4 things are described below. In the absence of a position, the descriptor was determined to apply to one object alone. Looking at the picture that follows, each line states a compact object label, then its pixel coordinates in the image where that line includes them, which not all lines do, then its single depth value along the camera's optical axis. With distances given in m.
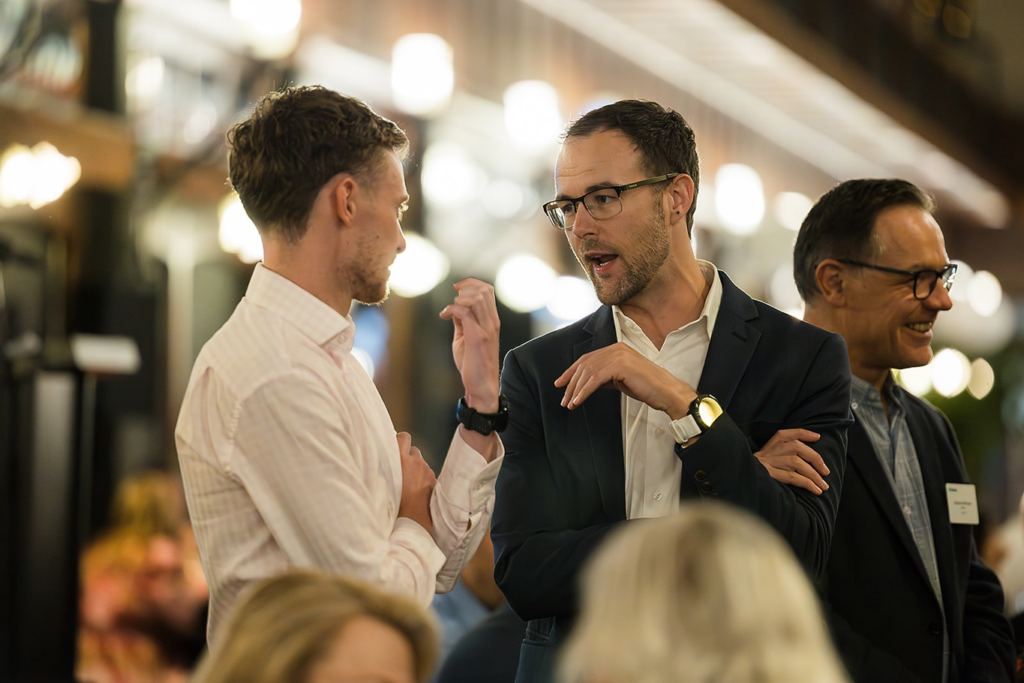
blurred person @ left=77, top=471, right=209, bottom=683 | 6.50
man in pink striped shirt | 3.66
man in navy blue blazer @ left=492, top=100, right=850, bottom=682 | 3.83
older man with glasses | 4.06
